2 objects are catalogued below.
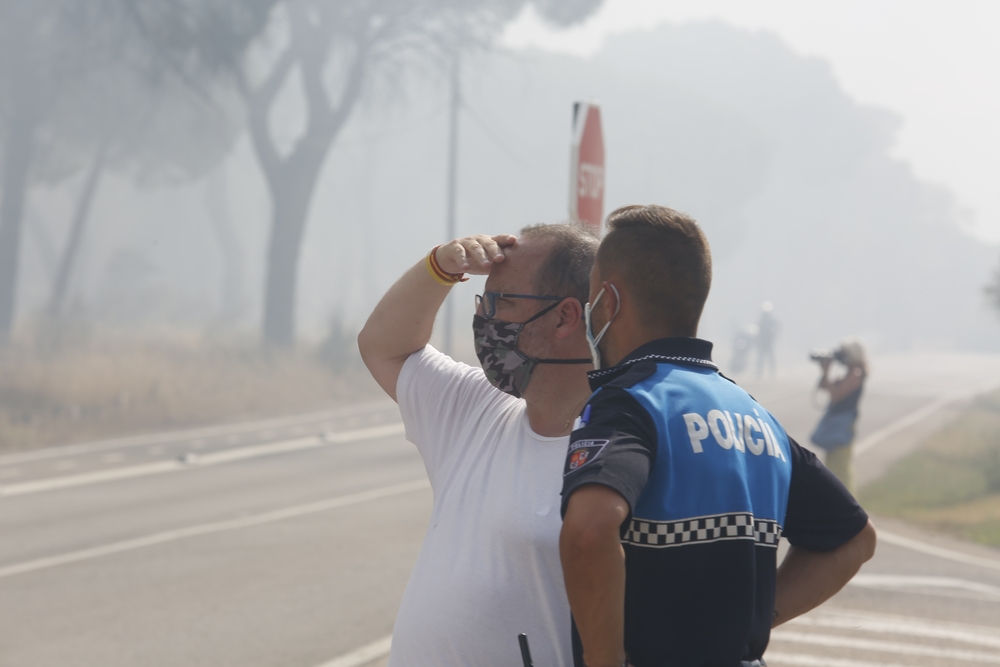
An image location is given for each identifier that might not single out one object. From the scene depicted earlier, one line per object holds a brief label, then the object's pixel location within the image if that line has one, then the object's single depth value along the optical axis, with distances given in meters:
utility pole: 53.34
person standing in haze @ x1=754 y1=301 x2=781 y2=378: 69.37
